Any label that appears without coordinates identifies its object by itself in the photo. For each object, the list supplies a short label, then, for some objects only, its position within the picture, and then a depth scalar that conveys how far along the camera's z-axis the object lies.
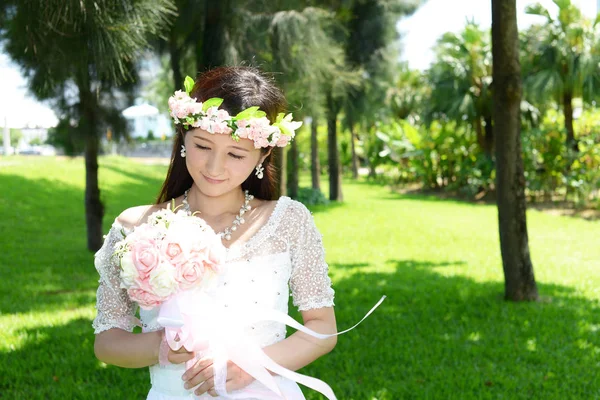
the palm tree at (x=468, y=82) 21.22
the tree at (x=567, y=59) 17.66
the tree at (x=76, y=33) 4.88
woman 1.98
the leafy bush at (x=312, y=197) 18.64
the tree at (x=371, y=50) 18.17
